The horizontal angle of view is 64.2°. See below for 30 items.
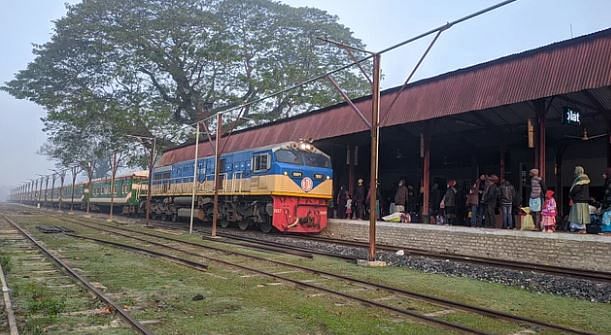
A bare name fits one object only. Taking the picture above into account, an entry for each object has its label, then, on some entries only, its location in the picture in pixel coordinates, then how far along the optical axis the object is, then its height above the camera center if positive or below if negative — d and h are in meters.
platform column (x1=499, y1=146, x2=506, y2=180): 17.98 +1.99
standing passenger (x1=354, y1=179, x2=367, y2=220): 19.50 +0.52
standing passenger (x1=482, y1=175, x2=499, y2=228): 13.72 +0.46
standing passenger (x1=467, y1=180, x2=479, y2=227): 14.98 +0.39
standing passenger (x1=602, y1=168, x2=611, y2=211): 11.17 +0.62
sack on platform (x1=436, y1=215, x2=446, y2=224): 17.92 -0.22
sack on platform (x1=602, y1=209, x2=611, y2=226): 11.03 +0.00
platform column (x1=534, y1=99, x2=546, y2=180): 12.67 +2.21
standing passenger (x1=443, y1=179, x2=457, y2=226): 15.93 +0.42
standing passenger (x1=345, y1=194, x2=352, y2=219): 20.50 +0.11
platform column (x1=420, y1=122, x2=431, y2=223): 16.28 +1.27
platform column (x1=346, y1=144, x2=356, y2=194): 21.08 +1.84
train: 17.14 +0.77
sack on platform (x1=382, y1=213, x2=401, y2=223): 17.27 -0.21
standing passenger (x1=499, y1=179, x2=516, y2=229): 13.35 +0.43
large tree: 36.34 +10.43
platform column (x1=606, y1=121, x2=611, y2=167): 13.33 +2.03
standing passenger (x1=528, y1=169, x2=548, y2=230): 12.23 +0.65
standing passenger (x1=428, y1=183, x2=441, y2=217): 18.23 +0.51
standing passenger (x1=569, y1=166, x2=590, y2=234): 11.40 +0.38
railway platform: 10.42 -0.72
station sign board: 13.28 +2.80
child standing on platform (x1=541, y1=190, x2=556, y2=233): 11.95 +0.09
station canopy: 11.45 +3.46
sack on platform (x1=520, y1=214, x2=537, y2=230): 12.58 -0.17
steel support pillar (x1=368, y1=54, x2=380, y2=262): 11.21 +1.80
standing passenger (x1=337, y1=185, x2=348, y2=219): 21.05 +0.32
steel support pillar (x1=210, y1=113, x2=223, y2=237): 17.89 +1.79
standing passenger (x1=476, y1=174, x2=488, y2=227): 15.06 +0.28
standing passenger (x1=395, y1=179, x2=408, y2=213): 17.41 +0.54
